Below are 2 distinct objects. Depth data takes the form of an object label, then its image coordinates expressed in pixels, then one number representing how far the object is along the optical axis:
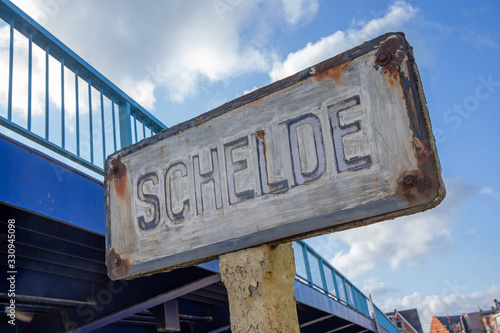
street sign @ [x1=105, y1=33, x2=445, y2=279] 1.73
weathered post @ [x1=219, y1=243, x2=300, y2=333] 1.88
